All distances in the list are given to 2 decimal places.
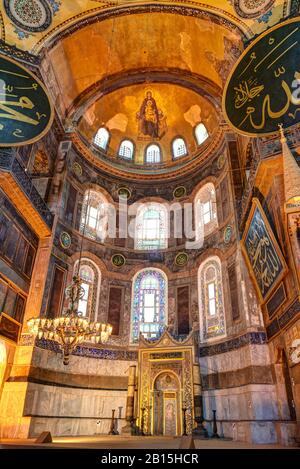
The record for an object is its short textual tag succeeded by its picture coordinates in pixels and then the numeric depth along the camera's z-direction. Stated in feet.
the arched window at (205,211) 44.65
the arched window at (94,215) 45.98
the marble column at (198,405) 32.44
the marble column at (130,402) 34.45
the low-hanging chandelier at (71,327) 25.18
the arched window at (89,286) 41.47
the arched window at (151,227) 49.01
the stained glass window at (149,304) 42.75
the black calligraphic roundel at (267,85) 28.55
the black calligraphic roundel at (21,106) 31.68
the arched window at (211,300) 38.29
